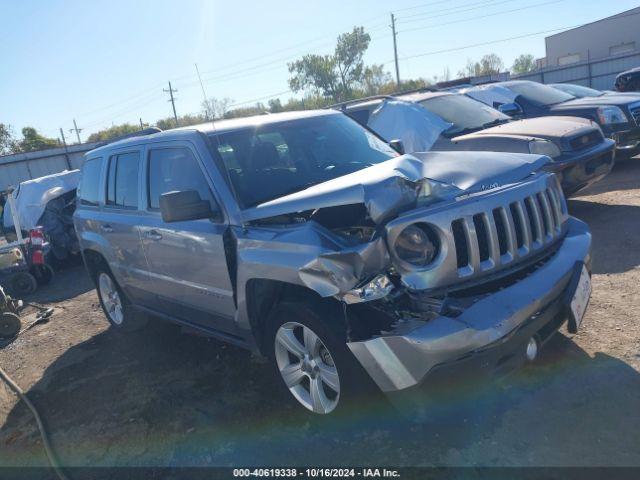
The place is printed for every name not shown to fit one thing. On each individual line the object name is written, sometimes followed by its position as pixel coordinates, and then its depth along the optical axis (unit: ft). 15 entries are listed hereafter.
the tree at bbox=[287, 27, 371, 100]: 180.65
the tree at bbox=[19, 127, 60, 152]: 163.22
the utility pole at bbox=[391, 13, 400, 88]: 142.82
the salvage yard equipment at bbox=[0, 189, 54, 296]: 27.25
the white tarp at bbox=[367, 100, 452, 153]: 23.71
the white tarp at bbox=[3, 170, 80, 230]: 34.81
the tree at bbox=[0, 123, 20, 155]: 183.42
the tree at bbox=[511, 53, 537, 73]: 253.55
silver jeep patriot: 8.75
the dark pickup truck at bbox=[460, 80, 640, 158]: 27.12
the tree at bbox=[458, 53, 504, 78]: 187.91
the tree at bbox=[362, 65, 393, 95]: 175.83
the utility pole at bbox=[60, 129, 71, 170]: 100.07
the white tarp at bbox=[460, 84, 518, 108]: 31.40
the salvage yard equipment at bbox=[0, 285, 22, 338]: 20.89
